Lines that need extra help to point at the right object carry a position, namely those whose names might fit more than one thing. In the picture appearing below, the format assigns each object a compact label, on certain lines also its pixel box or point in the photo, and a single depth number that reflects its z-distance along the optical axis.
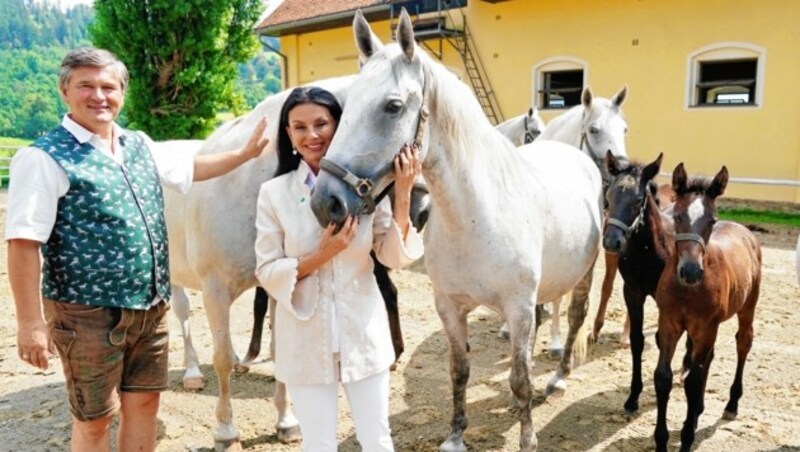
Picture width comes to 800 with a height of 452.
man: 1.88
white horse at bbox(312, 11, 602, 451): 2.02
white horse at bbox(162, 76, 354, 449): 2.96
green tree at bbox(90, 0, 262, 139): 15.03
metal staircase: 16.91
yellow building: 12.02
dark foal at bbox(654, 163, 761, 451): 2.88
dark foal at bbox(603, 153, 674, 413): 3.30
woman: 1.98
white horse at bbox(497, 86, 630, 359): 4.82
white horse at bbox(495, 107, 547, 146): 6.29
